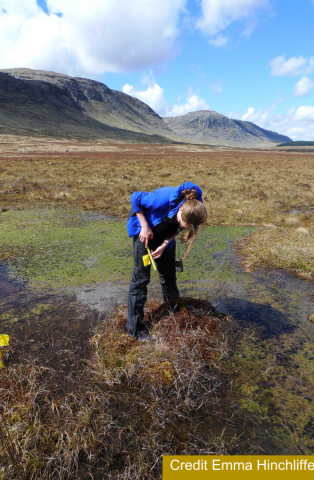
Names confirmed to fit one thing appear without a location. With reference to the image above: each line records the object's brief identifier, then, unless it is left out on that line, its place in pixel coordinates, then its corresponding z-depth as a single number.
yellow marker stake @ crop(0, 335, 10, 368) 1.84
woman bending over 2.95
